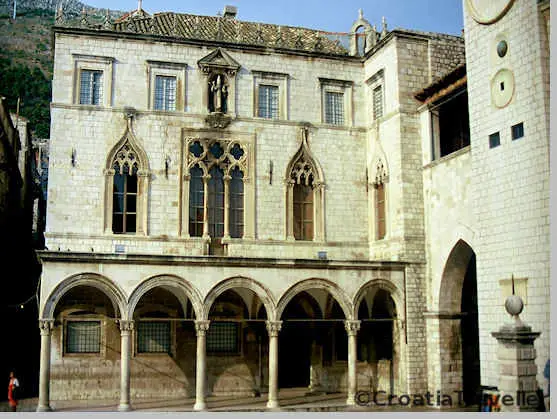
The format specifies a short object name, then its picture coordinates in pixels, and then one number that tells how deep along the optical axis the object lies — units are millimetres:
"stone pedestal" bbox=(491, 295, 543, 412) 16078
